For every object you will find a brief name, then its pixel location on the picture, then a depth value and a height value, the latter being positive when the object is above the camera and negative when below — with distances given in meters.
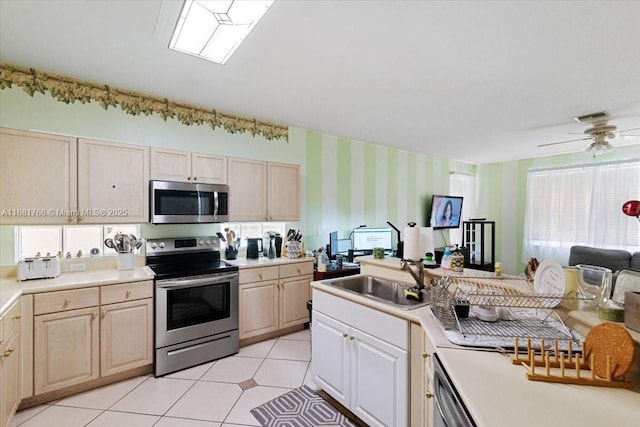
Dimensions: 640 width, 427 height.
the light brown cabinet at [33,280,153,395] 2.05 -1.01
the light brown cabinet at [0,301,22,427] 1.63 -0.99
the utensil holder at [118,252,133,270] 2.62 -0.52
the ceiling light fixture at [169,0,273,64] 1.56 +1.10
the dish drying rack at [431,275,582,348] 1.26 -0.51
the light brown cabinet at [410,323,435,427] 1.41 -0.87
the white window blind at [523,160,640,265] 4.44 +0.08
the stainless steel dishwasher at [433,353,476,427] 0.90 -0.68
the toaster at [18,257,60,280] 2.18 -0.51
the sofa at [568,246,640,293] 4.07 -0.65
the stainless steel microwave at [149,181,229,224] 2.69 +0.04
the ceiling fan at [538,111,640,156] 3.35 +1.03
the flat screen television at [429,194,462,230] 5.50 -0.01
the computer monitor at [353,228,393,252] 4.32 -0.45
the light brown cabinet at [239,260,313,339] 2.98 -1.00
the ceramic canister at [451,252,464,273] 1.92 -0.35
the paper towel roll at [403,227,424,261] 2.01 -0.24
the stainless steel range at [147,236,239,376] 2.47 -0.92
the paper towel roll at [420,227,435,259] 2.01 -0.21
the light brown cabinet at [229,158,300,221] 3.20 +0.20
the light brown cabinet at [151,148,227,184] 2.73 +0.40
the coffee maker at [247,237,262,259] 3.40 -0.49
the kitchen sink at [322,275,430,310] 2.18 -0.62
